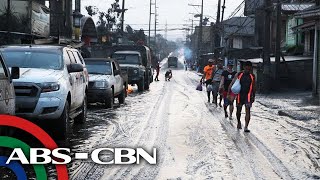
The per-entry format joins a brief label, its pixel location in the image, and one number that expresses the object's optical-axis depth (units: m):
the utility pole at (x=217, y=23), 55.97
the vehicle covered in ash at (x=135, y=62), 30.48
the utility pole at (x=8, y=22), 21.50
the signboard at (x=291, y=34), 38.57
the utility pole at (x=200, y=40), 90.74
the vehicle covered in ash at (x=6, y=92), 6.42
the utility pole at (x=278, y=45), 28.39
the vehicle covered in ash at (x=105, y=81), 17.95
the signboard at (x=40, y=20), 27.47
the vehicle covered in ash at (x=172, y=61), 105.81
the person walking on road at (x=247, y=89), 12.77
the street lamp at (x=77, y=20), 31.40
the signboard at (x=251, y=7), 53.94
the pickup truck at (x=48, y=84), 9.48
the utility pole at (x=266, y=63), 28.52
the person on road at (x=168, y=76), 47.00
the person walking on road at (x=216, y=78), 19.13
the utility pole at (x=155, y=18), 110.38
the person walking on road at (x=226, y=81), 16.20
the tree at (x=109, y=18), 63.13
